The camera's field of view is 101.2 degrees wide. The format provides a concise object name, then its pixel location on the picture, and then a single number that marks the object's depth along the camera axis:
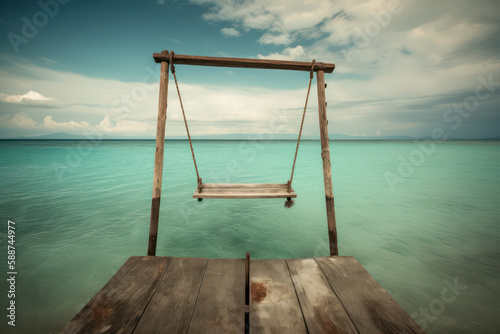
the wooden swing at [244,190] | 3.50
